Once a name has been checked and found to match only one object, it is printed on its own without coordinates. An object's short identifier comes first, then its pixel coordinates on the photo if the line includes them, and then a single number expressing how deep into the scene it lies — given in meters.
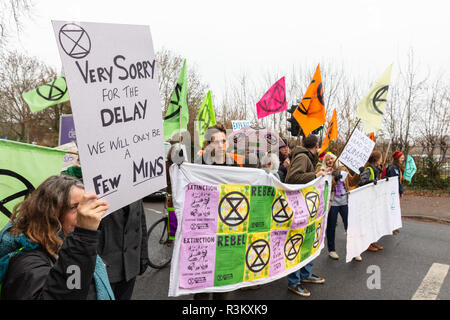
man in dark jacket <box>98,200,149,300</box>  2.24
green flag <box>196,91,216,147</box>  5.27
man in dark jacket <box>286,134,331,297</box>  3.67
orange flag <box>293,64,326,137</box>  4.45
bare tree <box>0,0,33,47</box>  9.20
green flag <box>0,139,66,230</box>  2.15
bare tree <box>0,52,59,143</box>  21.39
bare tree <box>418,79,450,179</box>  14.63
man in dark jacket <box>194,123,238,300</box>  3.20
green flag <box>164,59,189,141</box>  4.38
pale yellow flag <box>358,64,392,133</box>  5.05
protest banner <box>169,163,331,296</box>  2.54
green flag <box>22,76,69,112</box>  5.18
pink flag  5.58
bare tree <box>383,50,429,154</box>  15.12
